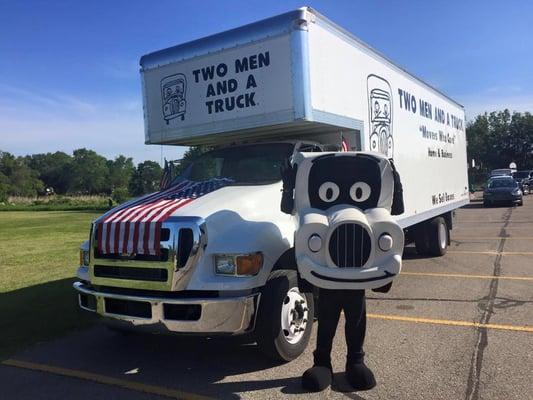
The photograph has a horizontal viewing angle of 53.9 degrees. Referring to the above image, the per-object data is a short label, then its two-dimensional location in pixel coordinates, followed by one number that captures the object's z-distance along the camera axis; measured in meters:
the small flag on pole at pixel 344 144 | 6.40
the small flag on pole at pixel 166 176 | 6.86
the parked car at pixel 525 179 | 38.30
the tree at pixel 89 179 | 116.19
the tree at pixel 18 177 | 97.31
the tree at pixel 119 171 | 118.06
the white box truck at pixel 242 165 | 4.43
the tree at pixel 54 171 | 117.88
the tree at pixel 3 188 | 69.40
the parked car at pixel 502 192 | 25.97
